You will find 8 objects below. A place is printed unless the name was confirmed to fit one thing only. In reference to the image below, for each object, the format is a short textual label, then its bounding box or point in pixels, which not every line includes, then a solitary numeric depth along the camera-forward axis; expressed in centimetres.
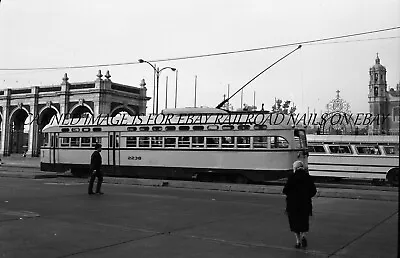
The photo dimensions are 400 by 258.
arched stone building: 5709
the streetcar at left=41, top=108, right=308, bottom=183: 1994
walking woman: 743
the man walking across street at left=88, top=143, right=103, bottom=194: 1510
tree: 6977
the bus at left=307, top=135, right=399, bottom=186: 2231
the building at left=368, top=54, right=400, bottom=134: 6449
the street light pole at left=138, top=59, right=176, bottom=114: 3669
